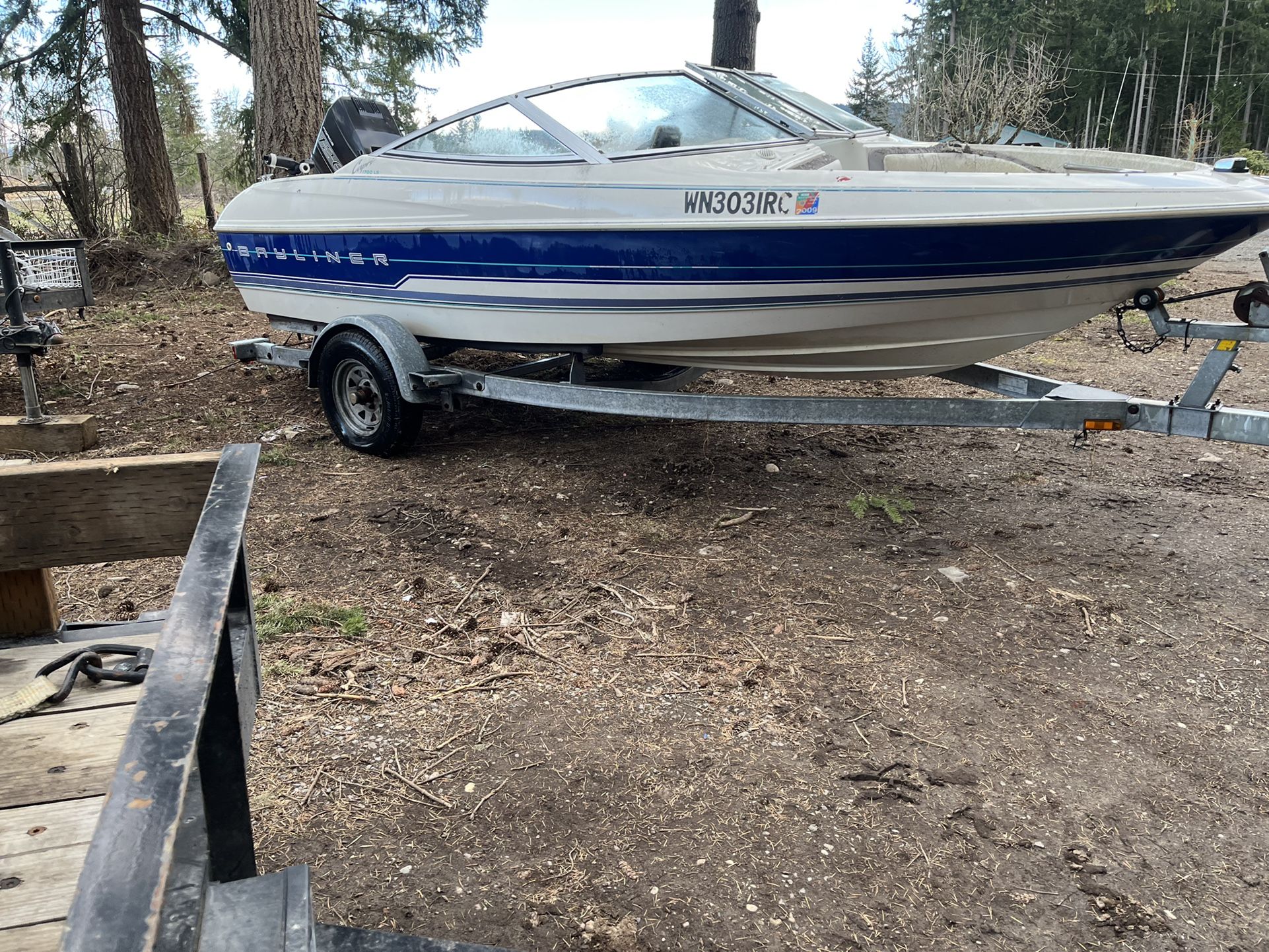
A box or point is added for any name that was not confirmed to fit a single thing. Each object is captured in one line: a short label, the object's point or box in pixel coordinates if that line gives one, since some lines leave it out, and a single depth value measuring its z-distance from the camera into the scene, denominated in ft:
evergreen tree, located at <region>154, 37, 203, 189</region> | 42.32
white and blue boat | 11.97
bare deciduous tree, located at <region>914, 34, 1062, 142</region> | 62.54
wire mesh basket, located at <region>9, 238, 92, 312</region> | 18.08
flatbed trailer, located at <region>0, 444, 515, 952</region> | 2.39
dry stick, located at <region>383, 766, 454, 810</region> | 8.43
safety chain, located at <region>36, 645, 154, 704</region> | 5.35
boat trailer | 11.63
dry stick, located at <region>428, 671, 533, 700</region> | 10.20
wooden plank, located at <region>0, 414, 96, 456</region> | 7.86
